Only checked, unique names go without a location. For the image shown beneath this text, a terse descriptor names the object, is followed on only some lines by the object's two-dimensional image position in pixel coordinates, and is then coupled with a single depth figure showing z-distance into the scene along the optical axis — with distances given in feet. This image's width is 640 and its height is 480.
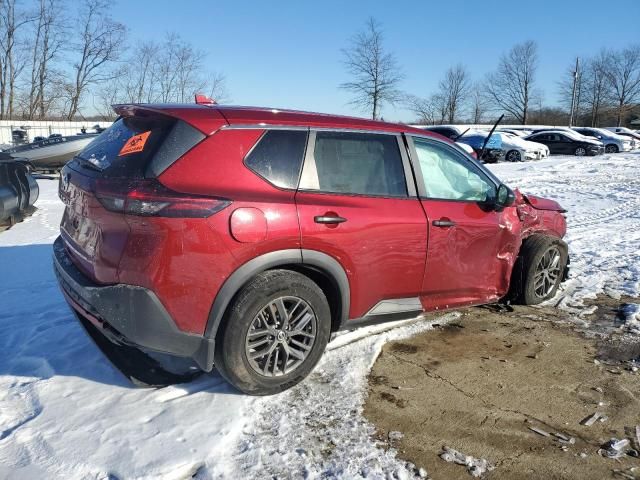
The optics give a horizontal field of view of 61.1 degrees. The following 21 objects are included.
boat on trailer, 44.34
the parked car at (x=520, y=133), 114.51
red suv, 9.65
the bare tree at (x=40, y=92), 106.63
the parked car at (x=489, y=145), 76.84
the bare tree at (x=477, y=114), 216.13
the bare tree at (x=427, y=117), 199.44
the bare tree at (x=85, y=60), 103.81
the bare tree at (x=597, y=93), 226.99
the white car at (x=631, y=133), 113.02
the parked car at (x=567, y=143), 92.89
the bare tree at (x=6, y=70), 102.85
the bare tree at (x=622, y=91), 226.79
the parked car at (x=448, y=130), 86.33
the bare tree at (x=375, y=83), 131.30
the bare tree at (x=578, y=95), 211.29
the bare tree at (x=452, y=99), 204.44
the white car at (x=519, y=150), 80.53
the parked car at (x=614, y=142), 101.19
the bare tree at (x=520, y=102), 221.05
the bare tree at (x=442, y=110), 204.54
